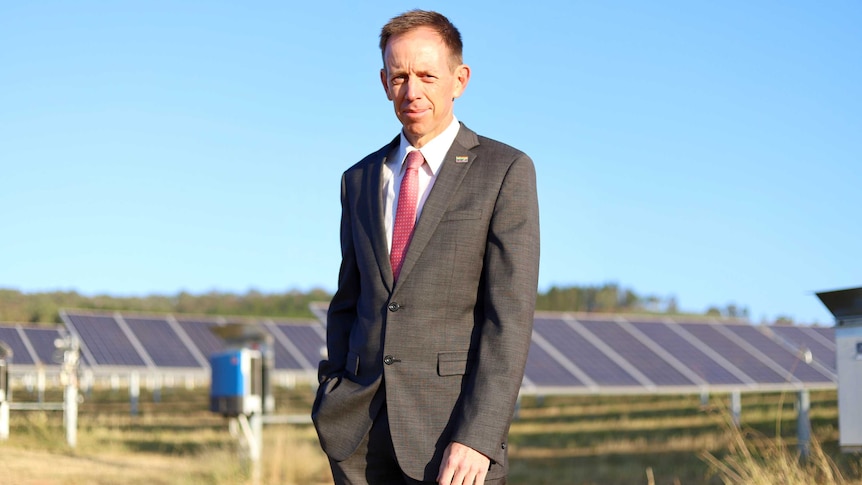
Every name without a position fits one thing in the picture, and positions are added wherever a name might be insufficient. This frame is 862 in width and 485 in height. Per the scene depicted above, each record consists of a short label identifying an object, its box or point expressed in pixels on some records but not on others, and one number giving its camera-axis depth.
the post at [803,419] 9.31
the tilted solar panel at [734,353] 15.28
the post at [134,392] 20.44
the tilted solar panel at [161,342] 21.31
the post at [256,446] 8.20
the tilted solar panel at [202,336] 23.00
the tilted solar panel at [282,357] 21.62
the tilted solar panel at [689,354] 14.83
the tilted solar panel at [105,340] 19.97
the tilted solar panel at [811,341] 17.19
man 2.05
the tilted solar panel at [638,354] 14.63
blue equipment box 8.92
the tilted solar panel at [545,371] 13.94
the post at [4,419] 11.95
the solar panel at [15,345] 23.08
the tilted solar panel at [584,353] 14.32
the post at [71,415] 11.26
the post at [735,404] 13.58
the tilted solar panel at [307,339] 23.07
